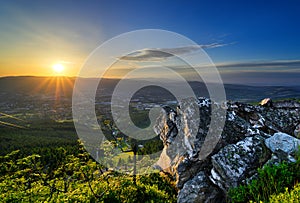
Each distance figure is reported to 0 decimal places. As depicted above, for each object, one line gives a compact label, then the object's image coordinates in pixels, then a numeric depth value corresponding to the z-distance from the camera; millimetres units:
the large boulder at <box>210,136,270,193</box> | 7871
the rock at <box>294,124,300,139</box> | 11291
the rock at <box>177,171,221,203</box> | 8617
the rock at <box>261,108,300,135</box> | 11522
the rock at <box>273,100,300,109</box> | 12721
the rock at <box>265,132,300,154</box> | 7825
